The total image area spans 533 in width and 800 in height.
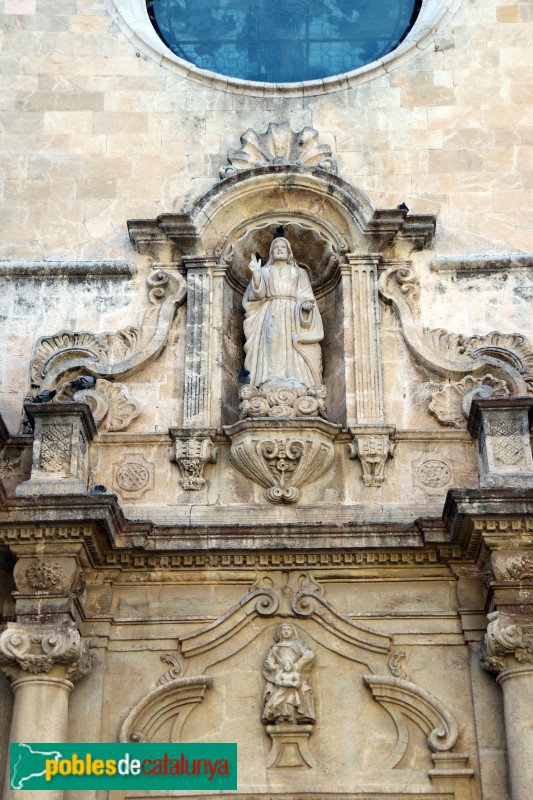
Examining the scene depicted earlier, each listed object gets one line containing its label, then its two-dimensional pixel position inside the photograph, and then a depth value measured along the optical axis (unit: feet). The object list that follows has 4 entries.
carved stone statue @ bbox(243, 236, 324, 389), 37.37
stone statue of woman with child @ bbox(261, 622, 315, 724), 33.30
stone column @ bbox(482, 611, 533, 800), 31.76
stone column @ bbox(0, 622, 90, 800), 32.07
